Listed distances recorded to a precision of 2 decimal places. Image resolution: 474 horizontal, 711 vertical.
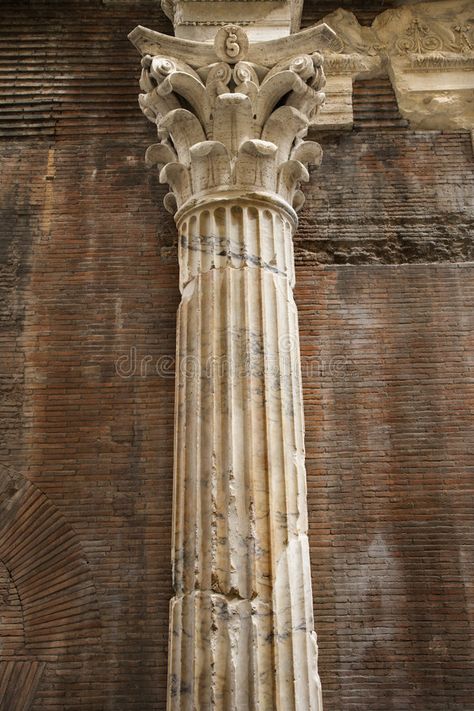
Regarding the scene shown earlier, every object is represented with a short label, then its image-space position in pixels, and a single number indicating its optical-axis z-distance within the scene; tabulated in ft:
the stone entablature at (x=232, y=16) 21.75
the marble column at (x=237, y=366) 14.82
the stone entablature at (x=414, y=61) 28.04
